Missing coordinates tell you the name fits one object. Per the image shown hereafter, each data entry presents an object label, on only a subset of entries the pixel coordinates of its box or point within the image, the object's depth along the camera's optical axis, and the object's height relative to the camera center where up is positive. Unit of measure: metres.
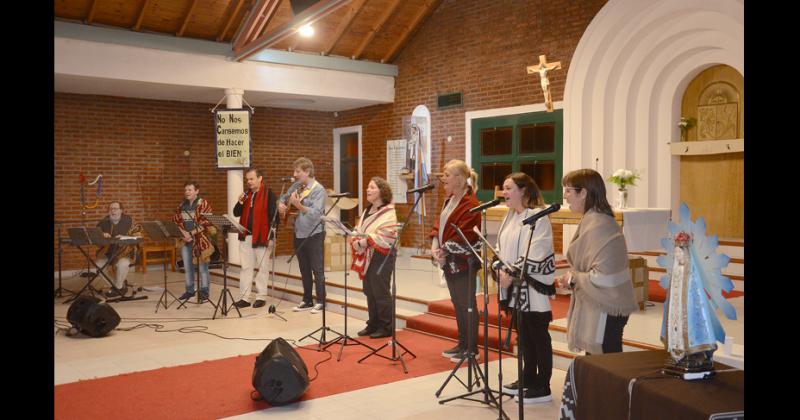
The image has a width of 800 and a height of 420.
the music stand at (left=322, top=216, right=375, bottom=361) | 5.87 -0.19
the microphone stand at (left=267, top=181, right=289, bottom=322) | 7.66 -0.29
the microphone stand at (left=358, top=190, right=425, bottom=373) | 5.68 -1.17
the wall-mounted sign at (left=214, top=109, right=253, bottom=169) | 10.45 +1.06
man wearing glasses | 8.81 -0.31
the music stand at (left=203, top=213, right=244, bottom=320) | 7.77 -0.19
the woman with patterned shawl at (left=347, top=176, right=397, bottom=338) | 6.24 -0.40
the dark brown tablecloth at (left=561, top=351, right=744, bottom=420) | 2.34 -0.67
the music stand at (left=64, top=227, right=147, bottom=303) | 8.11 -0.35
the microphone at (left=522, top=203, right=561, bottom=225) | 3.41 -0.04
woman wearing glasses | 3.75 -0.37
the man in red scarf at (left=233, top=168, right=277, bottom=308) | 8.10 -0.21
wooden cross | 9.16 +1.88
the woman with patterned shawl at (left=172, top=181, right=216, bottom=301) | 8.38 -0.31
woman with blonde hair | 5.21 -0.23
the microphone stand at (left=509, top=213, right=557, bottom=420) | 3.44 -0.73
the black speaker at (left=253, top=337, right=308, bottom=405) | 4.58 -1.15
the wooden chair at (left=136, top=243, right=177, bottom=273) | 11.32 -0.79
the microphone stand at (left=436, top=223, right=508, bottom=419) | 4.54 -1.16
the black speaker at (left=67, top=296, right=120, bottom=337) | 6.70 -1.08
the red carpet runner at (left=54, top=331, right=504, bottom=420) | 4.57 -1.33
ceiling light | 9.20 +2.39
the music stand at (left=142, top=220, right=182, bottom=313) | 8.05 -0.27
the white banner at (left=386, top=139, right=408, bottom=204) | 12.49 +0.78
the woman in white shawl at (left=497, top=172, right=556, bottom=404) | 4.37 -0.44
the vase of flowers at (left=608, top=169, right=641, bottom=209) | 7.55 +0.32
